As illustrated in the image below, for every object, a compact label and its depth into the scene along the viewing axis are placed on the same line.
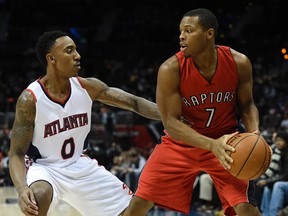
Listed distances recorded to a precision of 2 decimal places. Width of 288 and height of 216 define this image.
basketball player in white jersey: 9.12
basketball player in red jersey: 8.60
